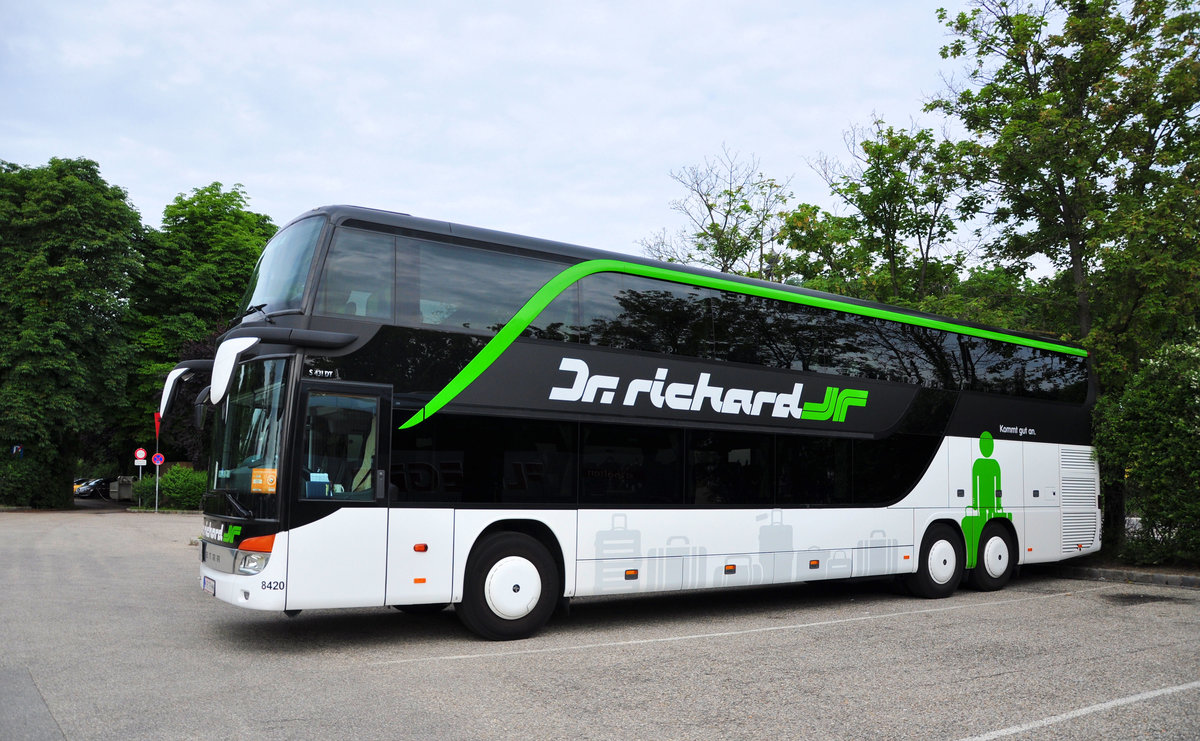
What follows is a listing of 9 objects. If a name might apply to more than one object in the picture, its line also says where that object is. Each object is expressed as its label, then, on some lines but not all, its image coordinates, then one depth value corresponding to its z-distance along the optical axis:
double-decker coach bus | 8.30
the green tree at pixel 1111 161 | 15.86
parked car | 52.00
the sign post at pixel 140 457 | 36.12
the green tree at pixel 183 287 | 39.81
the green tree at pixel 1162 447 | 14.18
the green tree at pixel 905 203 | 19.88
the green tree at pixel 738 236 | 27.12
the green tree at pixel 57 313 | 35.19
